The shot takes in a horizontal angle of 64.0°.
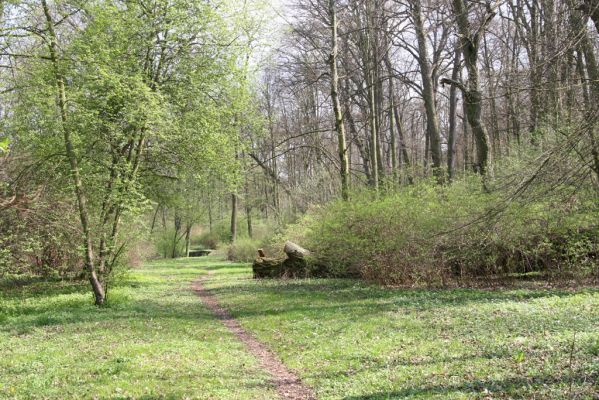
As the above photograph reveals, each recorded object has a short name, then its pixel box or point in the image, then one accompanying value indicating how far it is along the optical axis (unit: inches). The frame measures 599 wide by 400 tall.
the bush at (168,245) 1817.2
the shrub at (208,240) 2085.5
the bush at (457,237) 568.1
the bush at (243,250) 1366.9
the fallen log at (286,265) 866.1
